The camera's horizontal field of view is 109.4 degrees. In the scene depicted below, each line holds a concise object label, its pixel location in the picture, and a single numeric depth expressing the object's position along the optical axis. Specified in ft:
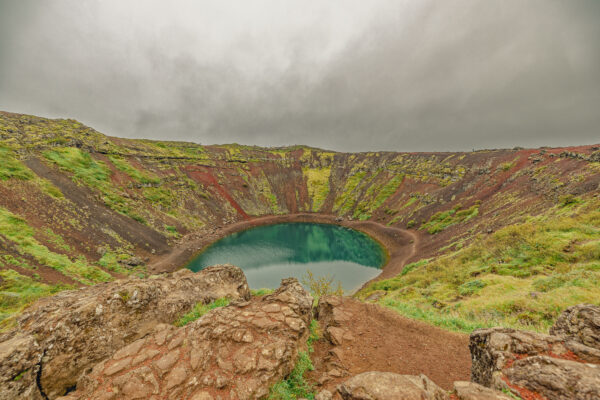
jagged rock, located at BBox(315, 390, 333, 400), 18.10
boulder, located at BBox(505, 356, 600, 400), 13.98
